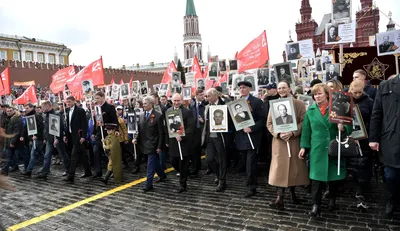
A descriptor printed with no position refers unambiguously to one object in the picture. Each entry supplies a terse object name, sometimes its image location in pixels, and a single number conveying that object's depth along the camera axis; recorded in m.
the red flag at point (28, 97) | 14.95
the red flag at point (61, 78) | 13.28
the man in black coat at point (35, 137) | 9.17
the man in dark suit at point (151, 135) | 6.96
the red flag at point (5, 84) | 14.48
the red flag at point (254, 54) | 9.49
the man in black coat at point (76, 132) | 8.14
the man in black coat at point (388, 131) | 4.36
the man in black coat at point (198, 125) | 8.17
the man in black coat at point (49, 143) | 8.52
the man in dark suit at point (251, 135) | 6.07
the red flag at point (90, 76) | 12.05
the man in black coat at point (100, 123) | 7.91
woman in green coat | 4.78
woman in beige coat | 5.16
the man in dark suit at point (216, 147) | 6.64
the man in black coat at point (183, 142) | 6.78
